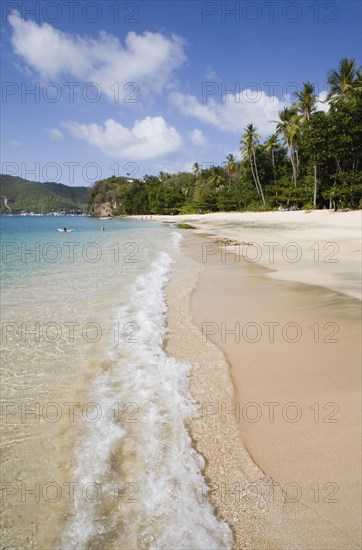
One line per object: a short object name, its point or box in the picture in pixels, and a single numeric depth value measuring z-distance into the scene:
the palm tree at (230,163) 85.54
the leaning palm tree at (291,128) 50.29
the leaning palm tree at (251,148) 60.78
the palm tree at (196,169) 113.91
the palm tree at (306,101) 48.29
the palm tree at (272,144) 60.70
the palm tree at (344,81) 42.81
